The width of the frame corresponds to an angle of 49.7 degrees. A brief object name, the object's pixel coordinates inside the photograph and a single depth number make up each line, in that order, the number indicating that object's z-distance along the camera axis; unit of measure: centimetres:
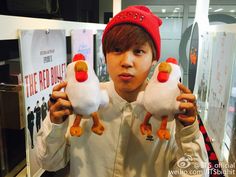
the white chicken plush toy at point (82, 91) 70
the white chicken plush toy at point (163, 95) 69
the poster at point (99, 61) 267
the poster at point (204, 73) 227
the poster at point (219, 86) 153
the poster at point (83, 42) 195
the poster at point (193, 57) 299
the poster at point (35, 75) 122
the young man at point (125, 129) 74
